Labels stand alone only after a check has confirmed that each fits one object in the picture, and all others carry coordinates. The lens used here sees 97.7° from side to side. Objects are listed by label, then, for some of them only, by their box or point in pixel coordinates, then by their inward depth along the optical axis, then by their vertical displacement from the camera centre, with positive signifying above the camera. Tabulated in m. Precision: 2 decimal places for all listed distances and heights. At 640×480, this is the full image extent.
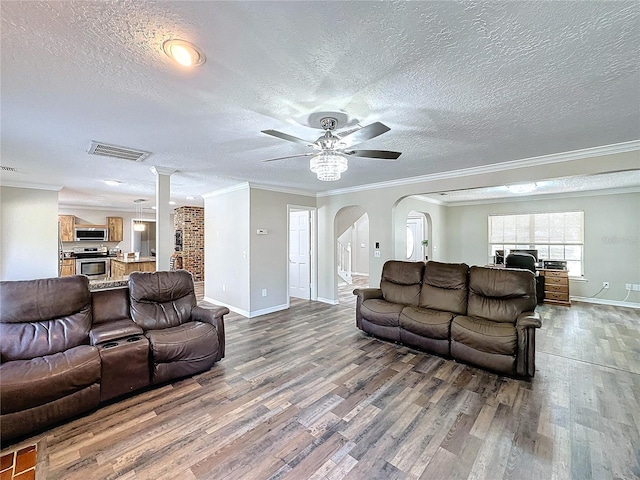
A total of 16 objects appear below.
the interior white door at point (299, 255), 6.62 -0.38
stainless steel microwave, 8.09 +0.15
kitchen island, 6.45 -0.62
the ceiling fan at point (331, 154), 2.36 +0.75
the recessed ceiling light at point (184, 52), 1.49 +1.04
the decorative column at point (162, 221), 4.07 +0.27
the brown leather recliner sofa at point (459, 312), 2.93 -0.94
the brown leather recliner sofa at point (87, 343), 2.07 -0.98
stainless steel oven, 7.52 -0.64
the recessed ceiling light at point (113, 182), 5.02 +1.04
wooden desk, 5.92 -1.01
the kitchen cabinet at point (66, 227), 7.88 +0.34
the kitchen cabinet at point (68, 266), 7.46 -0.73
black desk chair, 5.97 -0.52
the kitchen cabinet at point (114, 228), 8.78 +0.34
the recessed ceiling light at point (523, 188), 5.35 +1.03
